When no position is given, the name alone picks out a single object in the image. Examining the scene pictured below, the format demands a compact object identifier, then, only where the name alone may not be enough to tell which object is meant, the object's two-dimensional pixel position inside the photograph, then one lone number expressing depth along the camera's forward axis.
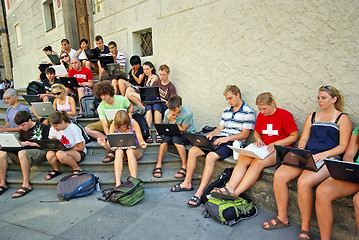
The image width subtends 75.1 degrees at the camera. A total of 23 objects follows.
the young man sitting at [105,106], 3.82
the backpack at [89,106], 4.77
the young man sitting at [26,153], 3.61
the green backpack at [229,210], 2.52
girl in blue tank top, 2.24
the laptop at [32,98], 5.05
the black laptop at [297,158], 2.21
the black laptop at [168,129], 3.33
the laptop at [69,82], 4.98
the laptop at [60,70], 5.69
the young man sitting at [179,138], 3.52
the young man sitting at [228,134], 3.12
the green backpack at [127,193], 2.96
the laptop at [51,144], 3.41
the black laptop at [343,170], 1.85
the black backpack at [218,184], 2.94
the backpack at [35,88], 5.76
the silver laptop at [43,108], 4.40
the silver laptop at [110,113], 3.77
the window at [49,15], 9.36
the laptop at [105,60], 5.52
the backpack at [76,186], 3.22
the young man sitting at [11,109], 4.26
